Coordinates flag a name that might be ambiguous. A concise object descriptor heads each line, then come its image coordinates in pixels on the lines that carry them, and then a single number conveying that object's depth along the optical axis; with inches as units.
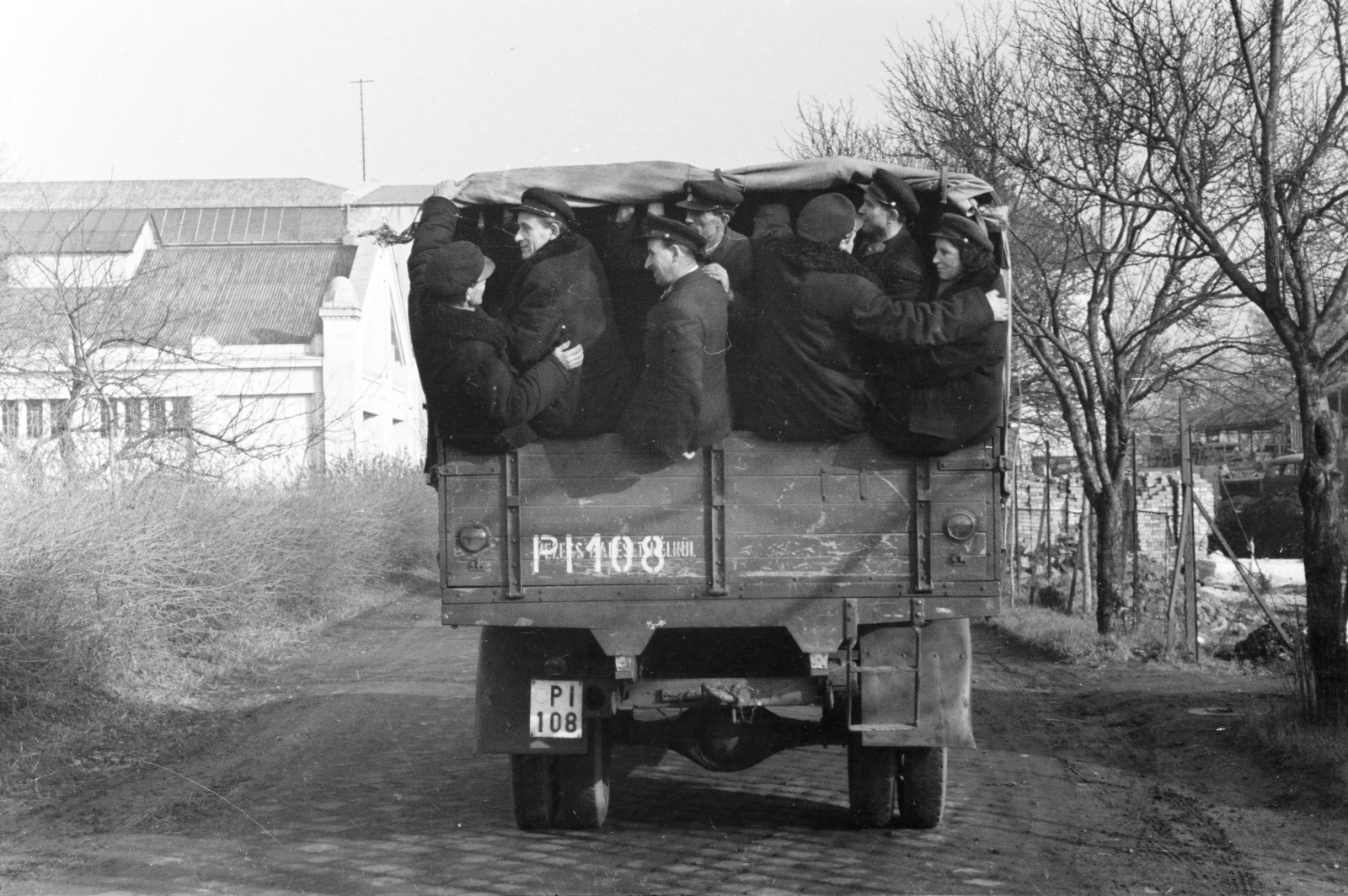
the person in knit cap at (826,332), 236.1
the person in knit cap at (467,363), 233.6
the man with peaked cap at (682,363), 235.0
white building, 621.6
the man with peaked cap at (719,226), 245.8
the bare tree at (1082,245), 518.6
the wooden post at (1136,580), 573.1
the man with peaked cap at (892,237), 248.4
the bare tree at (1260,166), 346.0
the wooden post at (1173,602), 515.5
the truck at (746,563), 242.1
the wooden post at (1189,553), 473.1
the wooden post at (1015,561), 781.9
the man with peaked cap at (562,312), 241.3
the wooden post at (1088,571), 717.3
